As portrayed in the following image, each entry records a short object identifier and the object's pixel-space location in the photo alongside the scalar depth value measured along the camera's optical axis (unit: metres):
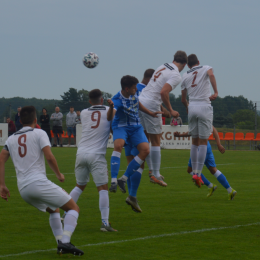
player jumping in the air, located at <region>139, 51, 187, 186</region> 17.14
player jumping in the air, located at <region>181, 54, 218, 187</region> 18.31
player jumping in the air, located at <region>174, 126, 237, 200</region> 17.95
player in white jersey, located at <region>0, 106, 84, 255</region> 9.68
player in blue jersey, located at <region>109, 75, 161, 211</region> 14.55
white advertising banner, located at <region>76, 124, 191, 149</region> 54.28
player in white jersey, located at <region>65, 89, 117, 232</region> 12.39
